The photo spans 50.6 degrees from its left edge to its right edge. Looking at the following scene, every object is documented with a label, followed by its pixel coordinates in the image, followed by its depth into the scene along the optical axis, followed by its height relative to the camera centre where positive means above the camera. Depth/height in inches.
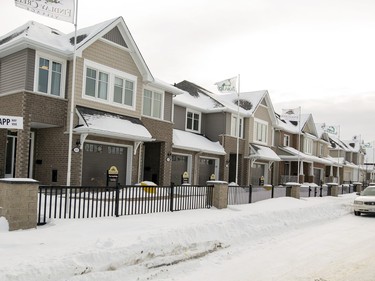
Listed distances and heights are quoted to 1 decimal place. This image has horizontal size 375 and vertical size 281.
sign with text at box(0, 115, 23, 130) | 406.9 +31.3
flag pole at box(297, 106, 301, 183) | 1507.1 +118.8
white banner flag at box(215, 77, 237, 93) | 1100.5 +210.1
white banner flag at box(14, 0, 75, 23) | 525.0 +199.9
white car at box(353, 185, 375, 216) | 741.8 -72.4
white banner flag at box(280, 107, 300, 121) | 1514.5 +190.6
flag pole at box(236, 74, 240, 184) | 1116.0 +99.6
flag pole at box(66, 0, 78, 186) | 583.7 +102.5
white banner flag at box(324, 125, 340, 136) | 1877.5 +165.7
